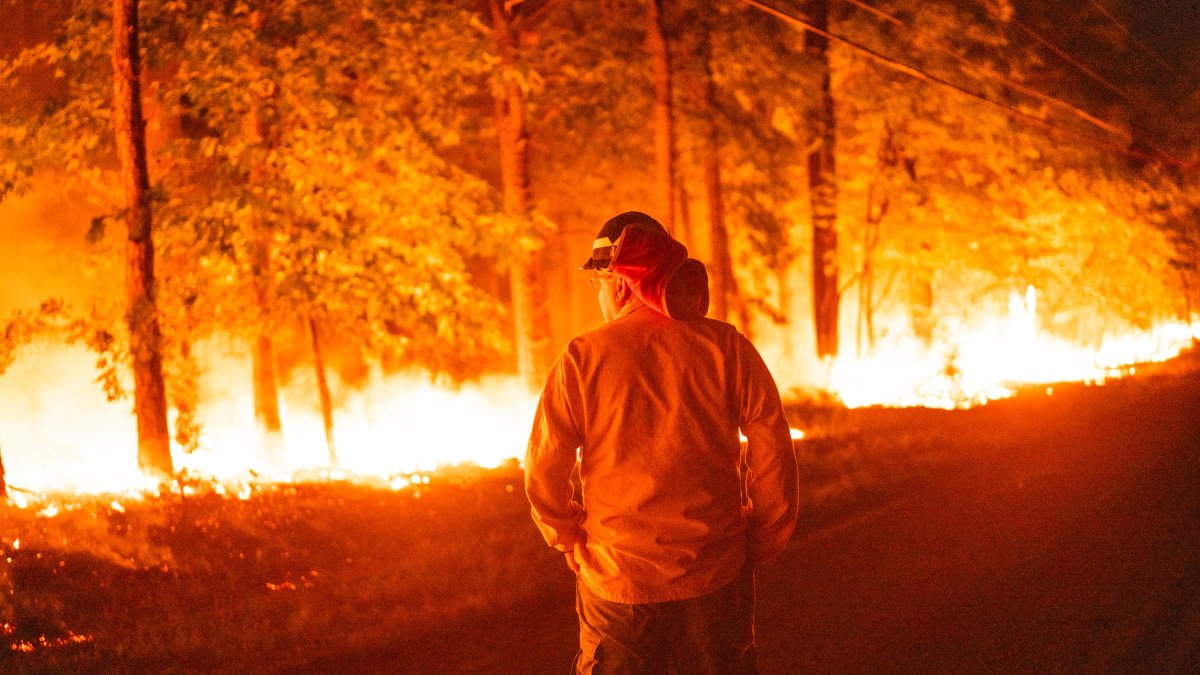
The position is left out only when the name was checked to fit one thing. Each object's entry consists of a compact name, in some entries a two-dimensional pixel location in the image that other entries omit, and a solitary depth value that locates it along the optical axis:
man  3.24
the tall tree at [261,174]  11.27
